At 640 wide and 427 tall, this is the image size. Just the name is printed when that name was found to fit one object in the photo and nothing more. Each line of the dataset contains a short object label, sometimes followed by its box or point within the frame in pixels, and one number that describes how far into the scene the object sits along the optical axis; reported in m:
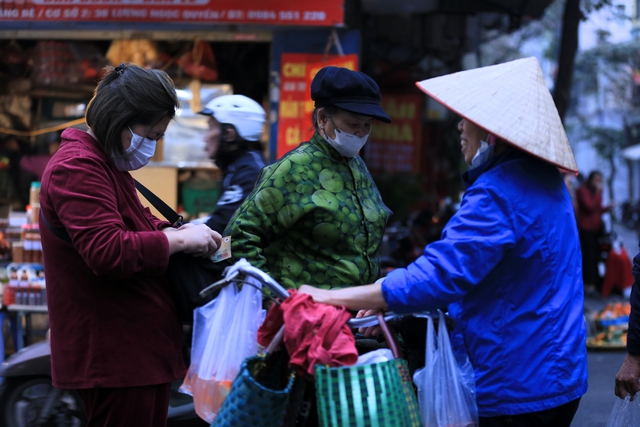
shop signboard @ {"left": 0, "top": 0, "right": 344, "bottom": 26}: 13.87
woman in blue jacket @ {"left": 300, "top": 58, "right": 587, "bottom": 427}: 4.20
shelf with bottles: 11.23
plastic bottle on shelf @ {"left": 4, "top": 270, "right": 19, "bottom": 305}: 11.25
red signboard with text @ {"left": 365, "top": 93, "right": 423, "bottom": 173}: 23.66
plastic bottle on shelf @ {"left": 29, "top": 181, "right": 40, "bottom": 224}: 12.21
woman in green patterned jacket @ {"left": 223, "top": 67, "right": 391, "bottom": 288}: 5.72
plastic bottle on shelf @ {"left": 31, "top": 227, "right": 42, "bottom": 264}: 11.92
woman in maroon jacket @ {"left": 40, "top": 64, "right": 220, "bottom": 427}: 4.61
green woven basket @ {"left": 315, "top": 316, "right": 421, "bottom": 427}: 3.91
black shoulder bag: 4.96
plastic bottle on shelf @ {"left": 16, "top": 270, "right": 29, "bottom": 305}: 11.23
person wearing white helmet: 8.64
